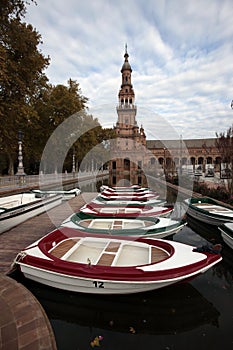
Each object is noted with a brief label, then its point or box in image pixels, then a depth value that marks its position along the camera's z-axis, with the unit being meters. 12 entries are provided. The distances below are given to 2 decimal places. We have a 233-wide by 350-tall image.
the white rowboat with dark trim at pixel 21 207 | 8.98
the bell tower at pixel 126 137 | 59.25
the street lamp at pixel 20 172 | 18.23
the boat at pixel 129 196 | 14.13
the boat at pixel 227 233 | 7.14
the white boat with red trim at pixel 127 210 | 8.88
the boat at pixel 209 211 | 9.25
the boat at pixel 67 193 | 17.50
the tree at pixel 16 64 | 7.18
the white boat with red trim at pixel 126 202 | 11.48
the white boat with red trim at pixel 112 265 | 4.24
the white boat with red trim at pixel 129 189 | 18.92
